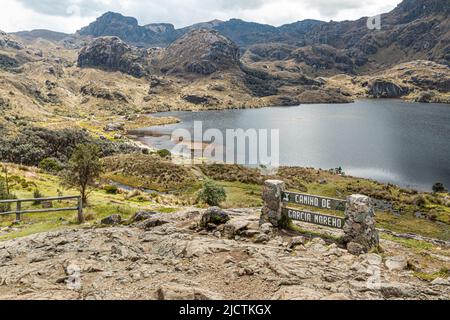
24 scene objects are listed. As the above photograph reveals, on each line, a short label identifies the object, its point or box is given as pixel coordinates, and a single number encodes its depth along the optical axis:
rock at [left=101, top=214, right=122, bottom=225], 22.17
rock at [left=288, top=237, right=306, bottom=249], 16.83
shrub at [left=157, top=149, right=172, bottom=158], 96.47
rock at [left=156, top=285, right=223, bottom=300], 11.24
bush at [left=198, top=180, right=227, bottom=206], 39.41
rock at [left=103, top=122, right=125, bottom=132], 154.65
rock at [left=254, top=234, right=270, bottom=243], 17.43
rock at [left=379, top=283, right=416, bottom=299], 12.01
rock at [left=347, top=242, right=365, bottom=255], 16.64
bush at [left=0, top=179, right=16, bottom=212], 27.03
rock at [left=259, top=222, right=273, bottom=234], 18.42
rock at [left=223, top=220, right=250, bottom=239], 18.41
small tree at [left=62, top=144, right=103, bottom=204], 28.48
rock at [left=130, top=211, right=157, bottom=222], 22.47
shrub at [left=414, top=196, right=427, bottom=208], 57.48
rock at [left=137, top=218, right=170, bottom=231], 20.63
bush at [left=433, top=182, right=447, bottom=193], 66.62
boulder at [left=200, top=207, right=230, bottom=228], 19.58
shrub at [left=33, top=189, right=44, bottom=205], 31.50
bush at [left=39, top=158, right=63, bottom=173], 61.03
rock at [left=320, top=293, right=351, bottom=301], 10.95
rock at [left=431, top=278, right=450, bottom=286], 12.97
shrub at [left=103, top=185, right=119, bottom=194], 44.48
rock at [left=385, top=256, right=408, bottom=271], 14.45
